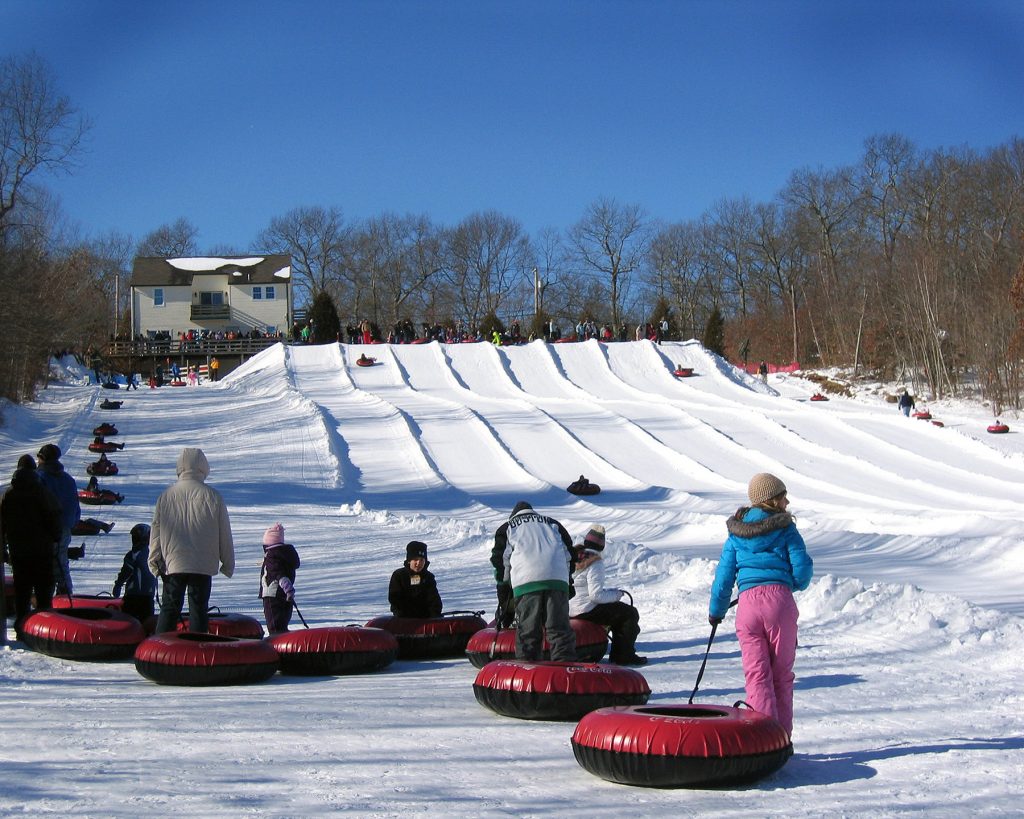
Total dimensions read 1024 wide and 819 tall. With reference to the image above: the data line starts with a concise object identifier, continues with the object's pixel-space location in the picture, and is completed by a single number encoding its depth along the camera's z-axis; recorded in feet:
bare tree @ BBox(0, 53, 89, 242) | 140.77
